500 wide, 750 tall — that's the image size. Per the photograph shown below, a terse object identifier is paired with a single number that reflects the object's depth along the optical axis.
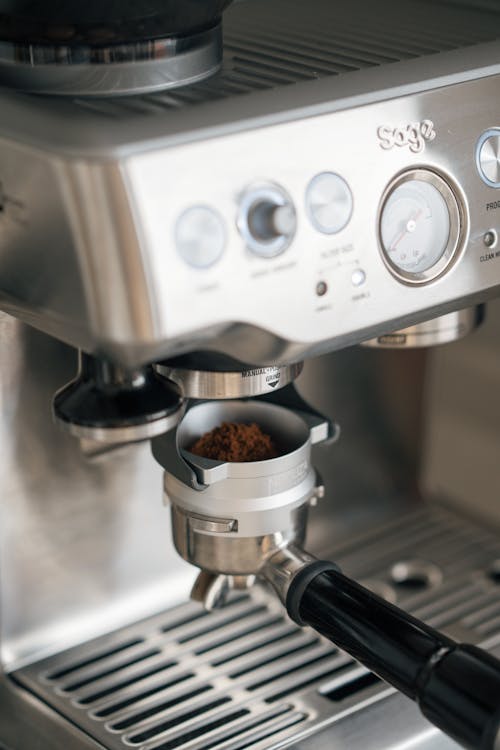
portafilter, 0.76
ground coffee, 0.87
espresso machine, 0.70
